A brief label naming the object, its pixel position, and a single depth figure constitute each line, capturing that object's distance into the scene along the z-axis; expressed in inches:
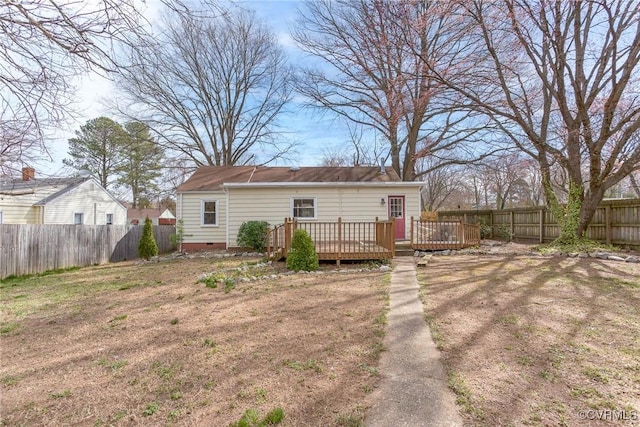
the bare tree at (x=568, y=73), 353.4
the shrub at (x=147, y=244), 465.4
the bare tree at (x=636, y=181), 714.3
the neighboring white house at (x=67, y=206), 538.0
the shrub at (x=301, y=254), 301.0
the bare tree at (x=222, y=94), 728.3
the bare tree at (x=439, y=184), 1149.1
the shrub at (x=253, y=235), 455.5
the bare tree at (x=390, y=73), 398.3
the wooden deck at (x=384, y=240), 329.4
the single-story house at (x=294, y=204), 478.9
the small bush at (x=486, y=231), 633.0
